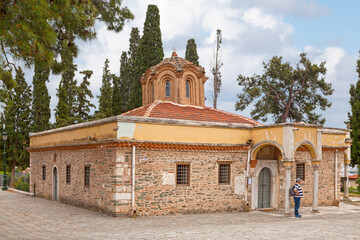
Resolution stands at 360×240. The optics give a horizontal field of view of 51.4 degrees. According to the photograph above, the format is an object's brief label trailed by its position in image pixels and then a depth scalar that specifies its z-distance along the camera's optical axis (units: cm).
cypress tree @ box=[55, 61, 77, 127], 3409
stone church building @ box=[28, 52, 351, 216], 1591
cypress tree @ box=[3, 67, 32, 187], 3278
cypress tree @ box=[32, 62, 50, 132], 3338
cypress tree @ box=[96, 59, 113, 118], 3543
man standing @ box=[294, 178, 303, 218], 1689
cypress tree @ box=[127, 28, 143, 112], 3106
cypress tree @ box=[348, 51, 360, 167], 3328
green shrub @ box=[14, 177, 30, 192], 3059
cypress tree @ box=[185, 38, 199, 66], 3530
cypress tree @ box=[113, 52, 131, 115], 3672
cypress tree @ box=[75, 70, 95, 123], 3597
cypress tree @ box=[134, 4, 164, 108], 3005
